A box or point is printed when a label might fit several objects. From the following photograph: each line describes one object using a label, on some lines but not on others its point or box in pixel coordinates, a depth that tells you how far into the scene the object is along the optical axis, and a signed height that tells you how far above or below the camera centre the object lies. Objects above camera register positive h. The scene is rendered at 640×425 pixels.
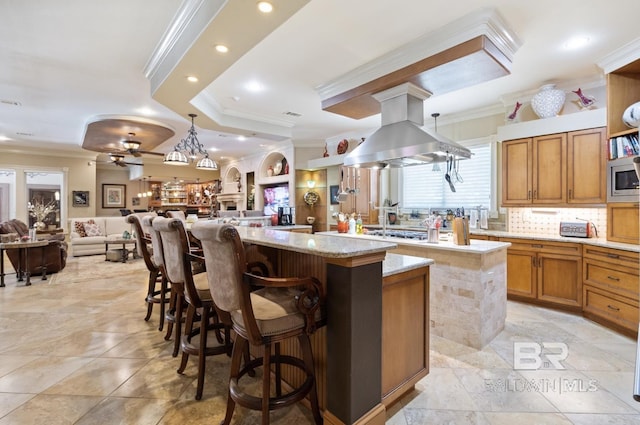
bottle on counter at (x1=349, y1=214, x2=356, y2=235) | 4.41 -0.21
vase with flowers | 8.67 +0.12
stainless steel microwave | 3.07 +0.33
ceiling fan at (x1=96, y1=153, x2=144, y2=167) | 6.88 +1.25
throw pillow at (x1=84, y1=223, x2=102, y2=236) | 7.74 -0.44
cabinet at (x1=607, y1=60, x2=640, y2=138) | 3.32 +1.31
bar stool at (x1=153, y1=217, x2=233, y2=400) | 1.97 -0.51
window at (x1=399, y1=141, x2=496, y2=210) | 4.82 +0.50
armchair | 5.32 -0.72
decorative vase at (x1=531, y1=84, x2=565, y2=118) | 3.87 +1.45
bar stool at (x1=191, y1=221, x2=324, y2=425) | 1.42 -0.49
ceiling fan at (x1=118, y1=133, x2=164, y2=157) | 5.83 +1.29
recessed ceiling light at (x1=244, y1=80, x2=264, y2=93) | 3.88 +1.66
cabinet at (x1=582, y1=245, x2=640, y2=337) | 2.88 -0.76
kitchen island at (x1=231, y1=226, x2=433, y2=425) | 1.52 -0.63
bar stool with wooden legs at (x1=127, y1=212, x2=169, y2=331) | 3.02 -0.43
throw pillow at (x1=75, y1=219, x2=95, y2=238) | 7.62 -0.41
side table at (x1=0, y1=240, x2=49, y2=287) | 4.81 -0.72
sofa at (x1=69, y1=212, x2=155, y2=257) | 7.43 -0.58
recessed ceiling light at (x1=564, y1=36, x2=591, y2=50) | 2.89 +1.67
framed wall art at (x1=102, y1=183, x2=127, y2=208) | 11.70 +0.67
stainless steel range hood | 3.13 +0.81
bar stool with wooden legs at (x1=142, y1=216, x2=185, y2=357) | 2.34 -0.58
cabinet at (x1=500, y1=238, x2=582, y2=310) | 3.53 -0.73
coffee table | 6.70 -0.66
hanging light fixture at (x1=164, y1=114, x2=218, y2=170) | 4.89 +0.87
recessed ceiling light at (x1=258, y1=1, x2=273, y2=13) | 1.93 +1.34
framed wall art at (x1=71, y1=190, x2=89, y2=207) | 8.75 +0.42
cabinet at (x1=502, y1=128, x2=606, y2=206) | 3.59 +0.56
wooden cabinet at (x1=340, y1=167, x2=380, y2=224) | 5.82 +0.44
